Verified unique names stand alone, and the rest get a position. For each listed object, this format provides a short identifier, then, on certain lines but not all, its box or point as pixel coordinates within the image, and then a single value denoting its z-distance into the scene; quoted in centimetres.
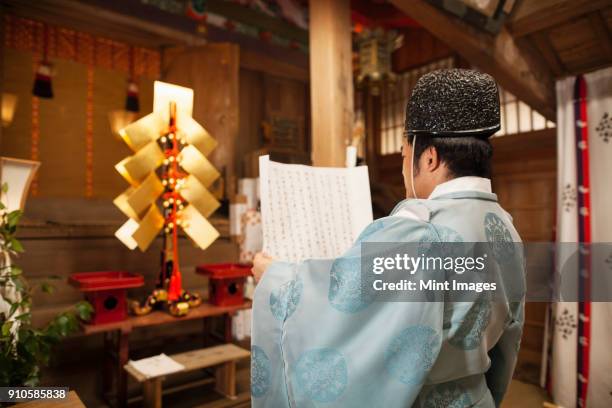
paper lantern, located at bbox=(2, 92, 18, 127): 552
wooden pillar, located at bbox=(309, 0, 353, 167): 295
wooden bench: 294
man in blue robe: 112
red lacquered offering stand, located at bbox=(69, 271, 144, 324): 295
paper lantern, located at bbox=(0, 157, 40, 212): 247
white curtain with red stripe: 324
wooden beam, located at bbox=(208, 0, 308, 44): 574
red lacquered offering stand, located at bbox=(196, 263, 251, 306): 362
